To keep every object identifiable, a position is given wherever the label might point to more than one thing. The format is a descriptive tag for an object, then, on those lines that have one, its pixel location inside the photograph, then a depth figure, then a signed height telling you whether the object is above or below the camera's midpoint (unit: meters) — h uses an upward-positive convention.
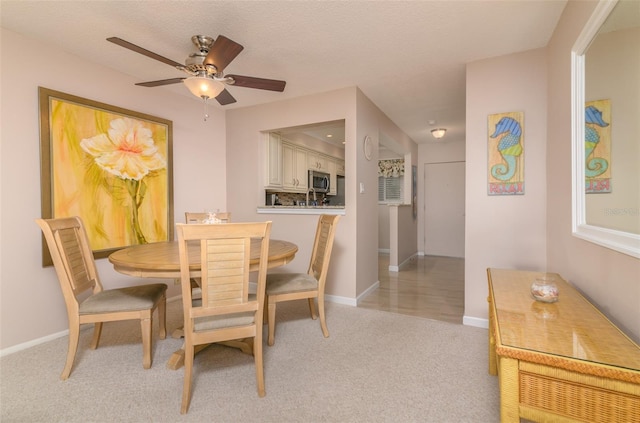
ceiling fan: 1.76 +0.95
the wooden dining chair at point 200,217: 2.94 -0.07
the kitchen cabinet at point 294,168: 4.75 +0.71
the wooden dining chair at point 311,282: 2.23 -0.60
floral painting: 2.38 +0.39
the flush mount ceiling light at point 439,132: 4.71 +1.25
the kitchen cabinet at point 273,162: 3.87 +0.66
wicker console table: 0.85 -0.50
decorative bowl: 1.32 -0.40
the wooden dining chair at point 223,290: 1.49 -0.44
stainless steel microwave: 5.57 +0.56
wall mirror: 1.07 +0.35
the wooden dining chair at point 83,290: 1.79 -0.58
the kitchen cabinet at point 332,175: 6.35 +0.75
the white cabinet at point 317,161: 5.51 +0.95
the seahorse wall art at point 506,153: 2.39 +0.45
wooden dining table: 1.61 -0.30
